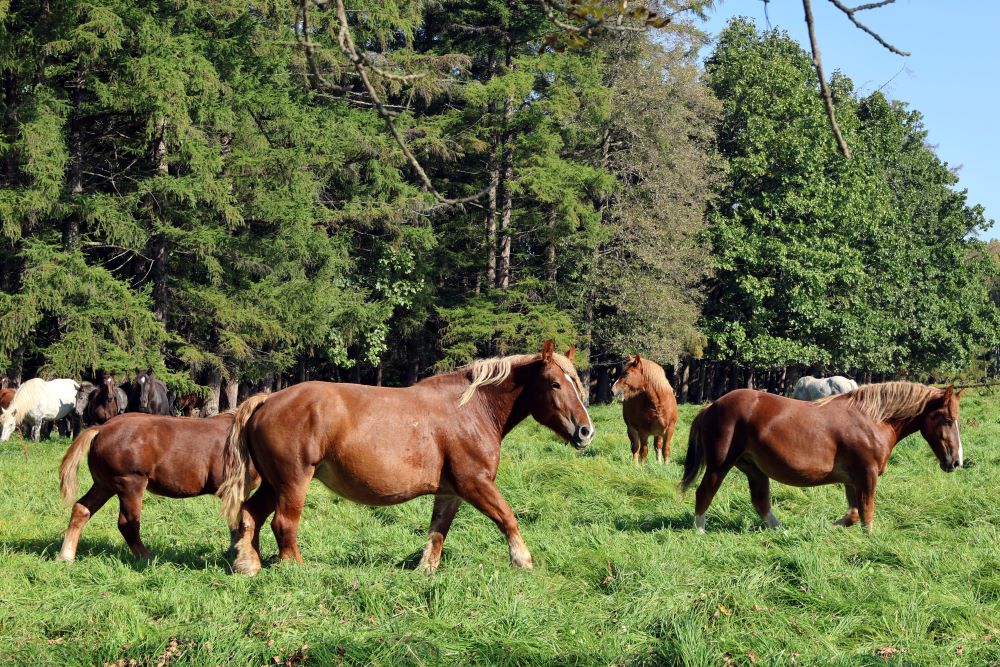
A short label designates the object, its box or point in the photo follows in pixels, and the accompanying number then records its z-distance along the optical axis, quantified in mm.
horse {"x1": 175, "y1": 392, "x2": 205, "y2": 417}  27448
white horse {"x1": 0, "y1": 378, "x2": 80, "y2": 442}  20016
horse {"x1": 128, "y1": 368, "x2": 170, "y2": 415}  20000
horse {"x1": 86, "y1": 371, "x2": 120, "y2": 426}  19123
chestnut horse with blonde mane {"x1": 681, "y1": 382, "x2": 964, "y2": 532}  9781
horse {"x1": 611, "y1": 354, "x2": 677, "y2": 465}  15922
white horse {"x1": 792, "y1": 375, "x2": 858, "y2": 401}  30072
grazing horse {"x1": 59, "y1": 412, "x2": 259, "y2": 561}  8492
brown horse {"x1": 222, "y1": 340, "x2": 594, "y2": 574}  7715
